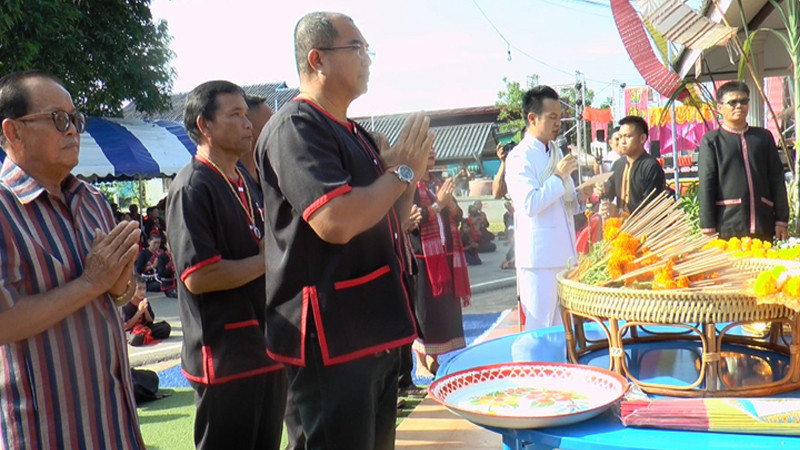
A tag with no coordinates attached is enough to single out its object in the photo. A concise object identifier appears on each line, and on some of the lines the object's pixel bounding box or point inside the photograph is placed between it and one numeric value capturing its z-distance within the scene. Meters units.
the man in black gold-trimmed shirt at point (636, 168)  5.51
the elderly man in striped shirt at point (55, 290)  1.60
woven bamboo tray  1.56
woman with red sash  4.83
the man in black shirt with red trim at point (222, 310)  2.27
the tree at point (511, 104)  25.88
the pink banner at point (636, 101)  20.56
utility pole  19.80
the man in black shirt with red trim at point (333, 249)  1.62
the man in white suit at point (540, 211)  3.84
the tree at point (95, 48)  9.02
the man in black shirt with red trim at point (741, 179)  4.73
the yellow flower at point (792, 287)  1.50
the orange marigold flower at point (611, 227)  1.97
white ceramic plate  1.46
